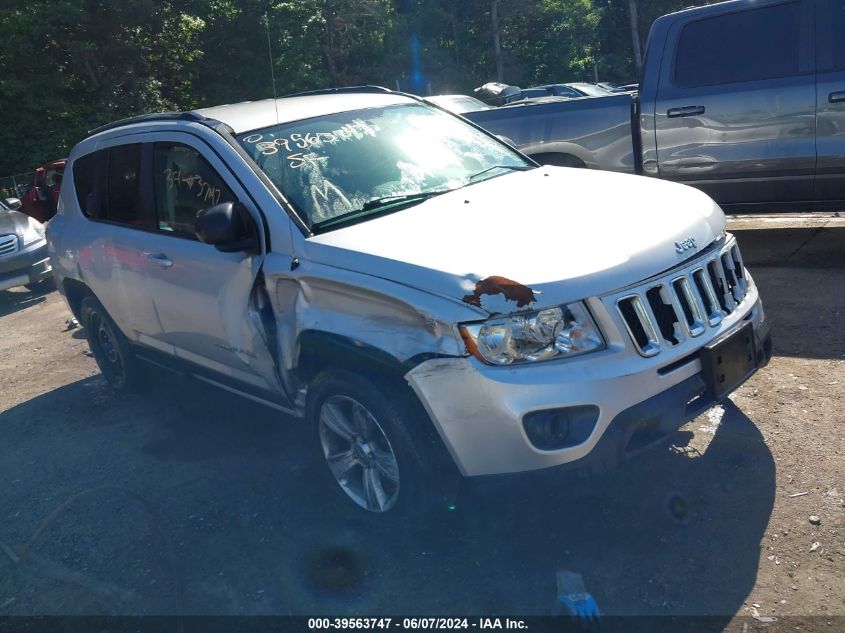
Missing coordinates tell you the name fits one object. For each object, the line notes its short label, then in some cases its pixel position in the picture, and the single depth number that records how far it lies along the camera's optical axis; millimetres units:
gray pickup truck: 6230
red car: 10047
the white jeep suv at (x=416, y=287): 3041
